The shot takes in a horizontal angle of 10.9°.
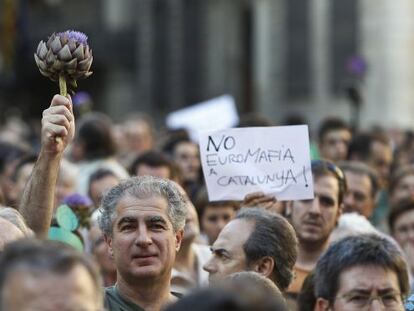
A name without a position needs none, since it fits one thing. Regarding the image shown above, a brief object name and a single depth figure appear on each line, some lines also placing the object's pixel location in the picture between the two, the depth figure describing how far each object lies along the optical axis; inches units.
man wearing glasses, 331.2
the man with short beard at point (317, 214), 463.8
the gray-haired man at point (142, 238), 336.2
